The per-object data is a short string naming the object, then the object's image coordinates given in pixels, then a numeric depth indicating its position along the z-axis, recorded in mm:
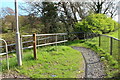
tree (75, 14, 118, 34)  7402
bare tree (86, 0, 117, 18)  10447
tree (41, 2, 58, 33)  9659
